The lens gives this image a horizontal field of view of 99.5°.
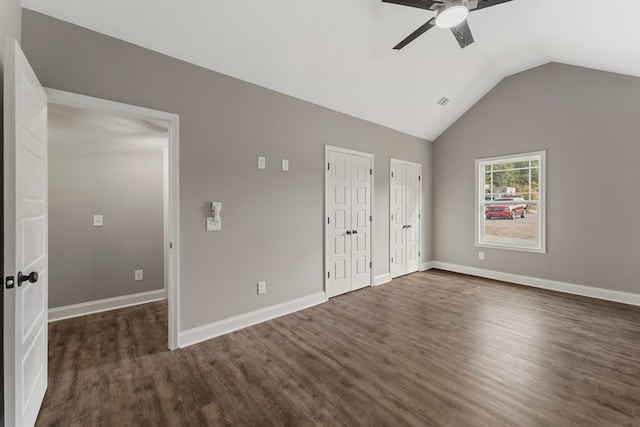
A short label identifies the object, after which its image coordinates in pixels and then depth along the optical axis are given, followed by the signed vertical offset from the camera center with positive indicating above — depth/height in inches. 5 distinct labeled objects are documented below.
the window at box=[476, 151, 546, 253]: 177.0 +7.6
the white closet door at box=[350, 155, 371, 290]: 166.2 -5.6
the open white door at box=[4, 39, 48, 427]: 51.6 -5.5
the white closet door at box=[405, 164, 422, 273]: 207.3 -3.5
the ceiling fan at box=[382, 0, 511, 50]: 85.8 +66.3
